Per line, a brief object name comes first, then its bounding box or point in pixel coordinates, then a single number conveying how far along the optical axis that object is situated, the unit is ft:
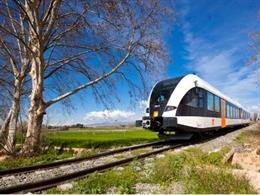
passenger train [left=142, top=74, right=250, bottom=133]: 28.09
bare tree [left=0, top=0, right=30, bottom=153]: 27.39
